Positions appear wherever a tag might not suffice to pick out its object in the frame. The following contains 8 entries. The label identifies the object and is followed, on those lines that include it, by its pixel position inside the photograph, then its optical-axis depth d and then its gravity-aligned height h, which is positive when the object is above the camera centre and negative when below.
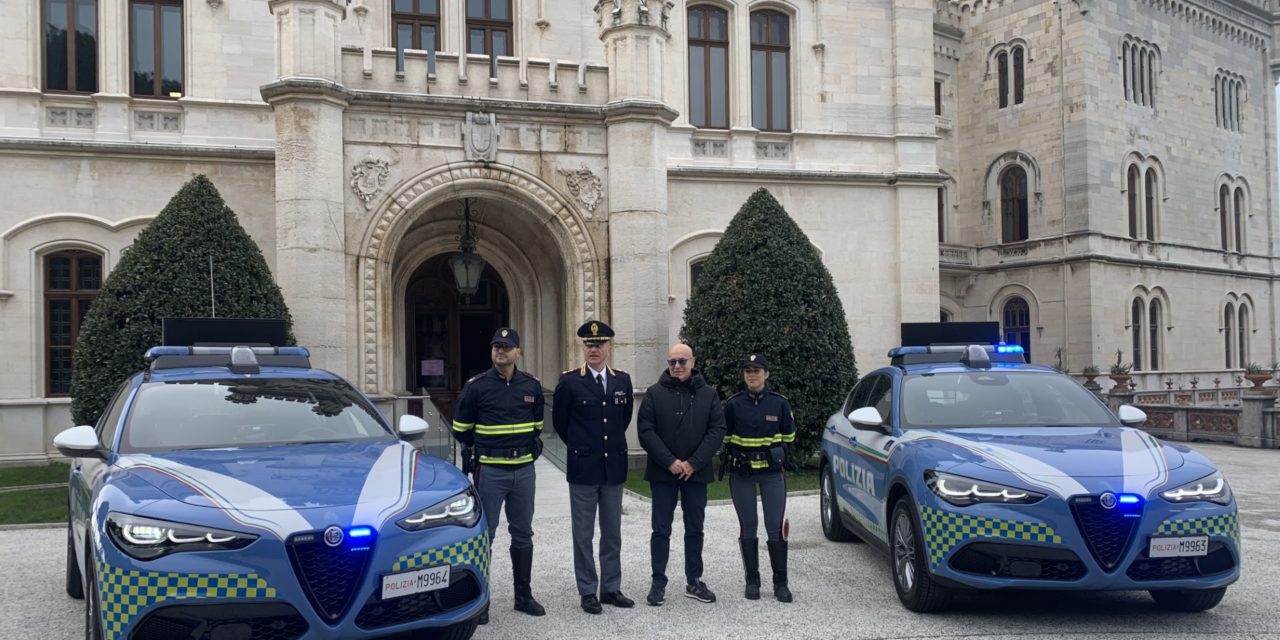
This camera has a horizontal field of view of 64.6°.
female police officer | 7.07 -0.92
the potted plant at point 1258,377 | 20.72 -1.17
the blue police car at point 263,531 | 4.69 -0.95
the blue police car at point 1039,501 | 5.93 -1.08
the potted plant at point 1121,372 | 26.83 -1.46
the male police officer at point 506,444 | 6.79 -0.75
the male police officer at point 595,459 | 6.93 -0.88
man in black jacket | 6.96 -0.81
